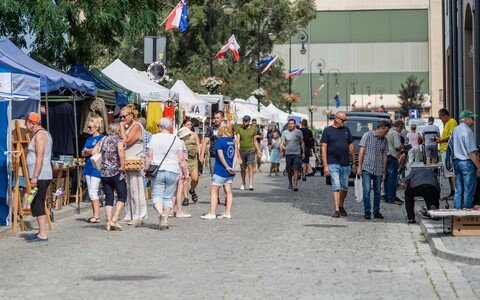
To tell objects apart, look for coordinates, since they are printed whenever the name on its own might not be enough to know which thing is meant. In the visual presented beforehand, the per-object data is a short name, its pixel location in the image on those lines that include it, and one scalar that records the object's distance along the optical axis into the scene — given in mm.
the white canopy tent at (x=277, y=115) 66600
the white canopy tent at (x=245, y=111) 55125
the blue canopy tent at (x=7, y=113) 17344
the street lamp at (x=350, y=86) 117325
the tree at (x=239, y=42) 67062
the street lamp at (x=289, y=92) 76569
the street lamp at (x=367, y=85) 117844
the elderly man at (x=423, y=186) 18500
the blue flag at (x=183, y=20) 38188
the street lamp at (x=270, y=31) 61425
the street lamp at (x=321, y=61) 108506
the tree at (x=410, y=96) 104312
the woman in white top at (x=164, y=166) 17734
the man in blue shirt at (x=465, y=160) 17500
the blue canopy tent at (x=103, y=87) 26359
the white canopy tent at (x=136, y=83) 31312
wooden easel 17719
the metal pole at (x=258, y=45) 64212
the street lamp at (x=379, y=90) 118625
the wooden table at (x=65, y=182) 22000
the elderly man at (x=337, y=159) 20188
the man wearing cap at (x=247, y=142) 28156
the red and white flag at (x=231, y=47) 49562
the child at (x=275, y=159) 40800
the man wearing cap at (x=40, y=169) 16000
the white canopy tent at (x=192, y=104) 38719
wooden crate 15758
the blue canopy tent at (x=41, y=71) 20447
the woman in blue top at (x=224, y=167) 19406
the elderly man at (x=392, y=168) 24141
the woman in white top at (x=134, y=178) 18578
